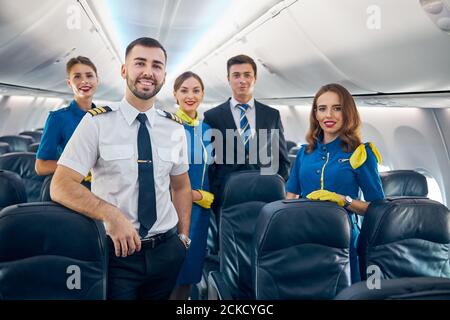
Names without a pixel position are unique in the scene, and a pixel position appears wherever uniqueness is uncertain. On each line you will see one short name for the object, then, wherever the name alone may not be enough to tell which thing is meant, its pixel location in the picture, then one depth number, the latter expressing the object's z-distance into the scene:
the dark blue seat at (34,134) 7.95
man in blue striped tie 3.41
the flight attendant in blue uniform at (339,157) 2.47
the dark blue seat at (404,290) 1.04
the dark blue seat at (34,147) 5.17
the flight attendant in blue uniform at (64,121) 2.96
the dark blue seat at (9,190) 2.54
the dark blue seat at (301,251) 2.03
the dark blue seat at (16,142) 6.54
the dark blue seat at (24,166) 3.95
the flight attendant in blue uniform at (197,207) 3.09
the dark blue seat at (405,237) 2.10
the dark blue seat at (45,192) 2.68
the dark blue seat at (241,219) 2.77
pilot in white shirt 1.74
